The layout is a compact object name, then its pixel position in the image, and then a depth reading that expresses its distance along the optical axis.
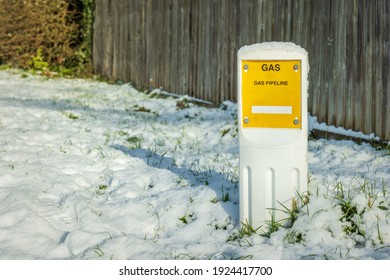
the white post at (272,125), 3.11
